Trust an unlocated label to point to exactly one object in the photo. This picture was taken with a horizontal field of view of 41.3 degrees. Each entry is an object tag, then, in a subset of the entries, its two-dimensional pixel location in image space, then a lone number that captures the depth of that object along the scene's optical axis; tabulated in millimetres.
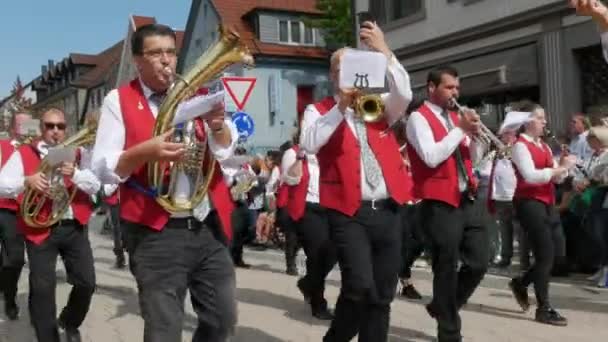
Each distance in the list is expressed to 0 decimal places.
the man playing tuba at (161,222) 3592
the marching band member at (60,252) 5430
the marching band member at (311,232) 6992
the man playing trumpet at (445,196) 5070
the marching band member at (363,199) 4297
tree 27750
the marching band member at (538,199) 6332
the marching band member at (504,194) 6617
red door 34844
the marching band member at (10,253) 7340
